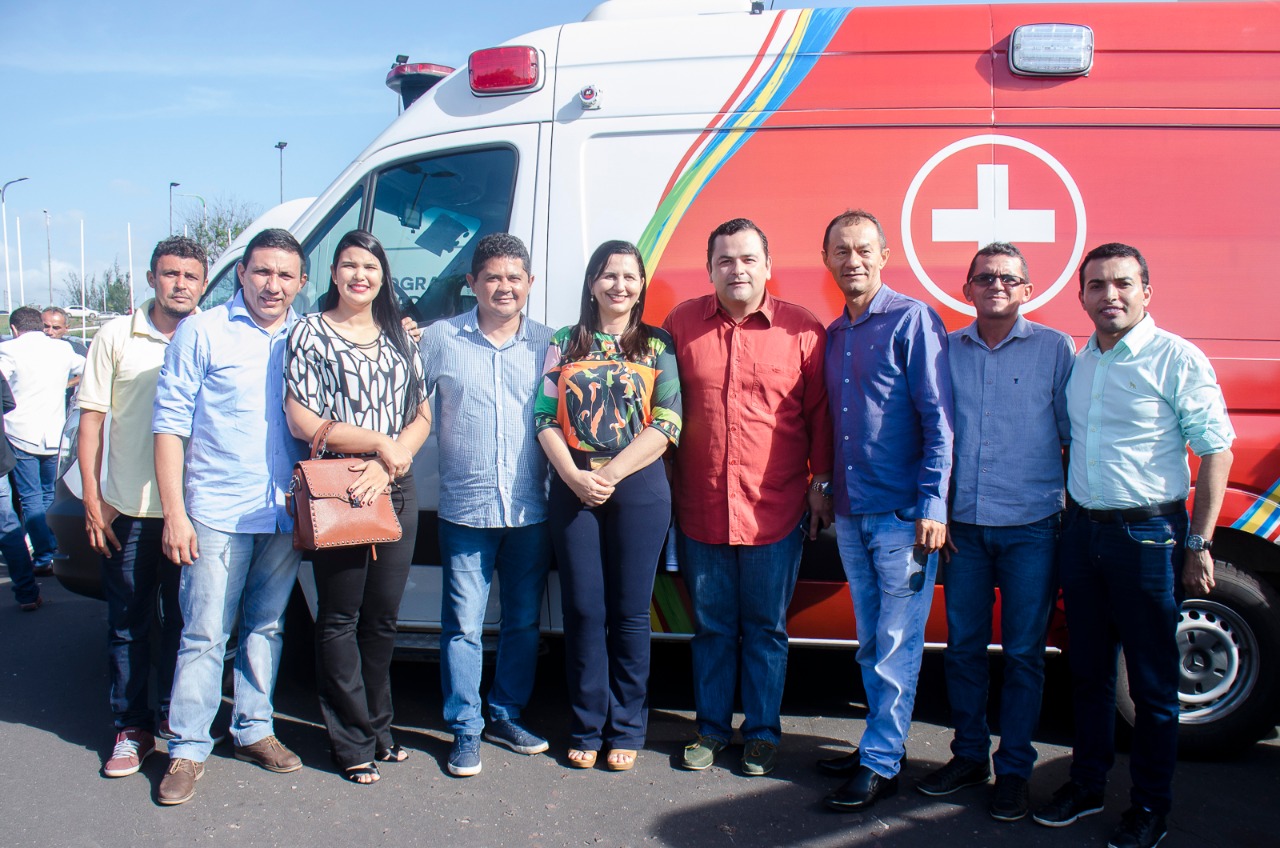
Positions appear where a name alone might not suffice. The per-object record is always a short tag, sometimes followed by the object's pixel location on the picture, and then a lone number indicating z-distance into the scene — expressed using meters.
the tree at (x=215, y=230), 30.75
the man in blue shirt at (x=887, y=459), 2.90
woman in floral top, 3.05
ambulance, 3.24
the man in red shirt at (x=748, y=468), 3.06
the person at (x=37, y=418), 6.34
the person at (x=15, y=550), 5.29
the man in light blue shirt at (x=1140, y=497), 2.68
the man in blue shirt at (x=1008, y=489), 2.90
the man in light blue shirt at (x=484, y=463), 3.16
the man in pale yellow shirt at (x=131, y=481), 3.24
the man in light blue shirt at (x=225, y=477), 3.02
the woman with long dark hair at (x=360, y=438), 3.00
